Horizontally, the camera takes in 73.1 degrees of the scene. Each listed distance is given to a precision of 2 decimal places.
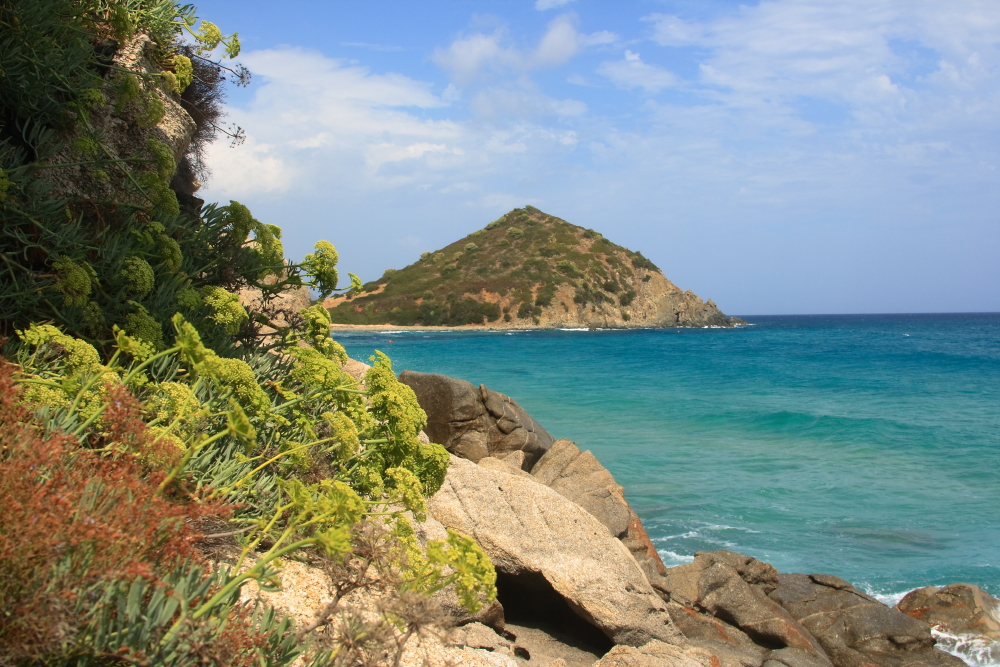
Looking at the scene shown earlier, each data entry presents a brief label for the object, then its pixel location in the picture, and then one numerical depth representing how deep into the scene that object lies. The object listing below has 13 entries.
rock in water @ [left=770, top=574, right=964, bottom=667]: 7.69
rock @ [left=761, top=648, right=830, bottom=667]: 6.78
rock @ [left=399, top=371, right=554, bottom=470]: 11.66
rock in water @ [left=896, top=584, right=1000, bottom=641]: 8.34
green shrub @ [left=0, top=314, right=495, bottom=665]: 2.09
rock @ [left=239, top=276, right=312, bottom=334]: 5.64
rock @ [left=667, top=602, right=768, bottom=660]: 7.11
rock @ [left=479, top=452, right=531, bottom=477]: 8.85
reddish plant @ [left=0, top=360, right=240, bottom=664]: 1.99
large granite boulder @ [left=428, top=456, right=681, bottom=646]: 5.72
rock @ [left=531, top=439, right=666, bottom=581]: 8.62
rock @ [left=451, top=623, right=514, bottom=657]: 4.51
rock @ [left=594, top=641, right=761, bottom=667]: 4.88
